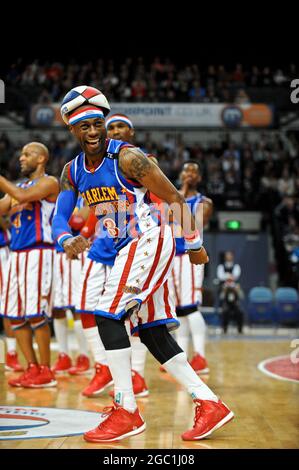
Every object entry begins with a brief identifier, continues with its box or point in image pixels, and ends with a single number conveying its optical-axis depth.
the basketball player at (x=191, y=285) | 7.42
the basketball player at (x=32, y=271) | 6.49
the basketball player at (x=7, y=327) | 7.65
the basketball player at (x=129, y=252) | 4.08
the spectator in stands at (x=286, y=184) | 18.64
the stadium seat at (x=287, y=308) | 14.20
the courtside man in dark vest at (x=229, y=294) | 13.92
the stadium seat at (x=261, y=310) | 14.34
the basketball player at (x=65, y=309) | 7.55
